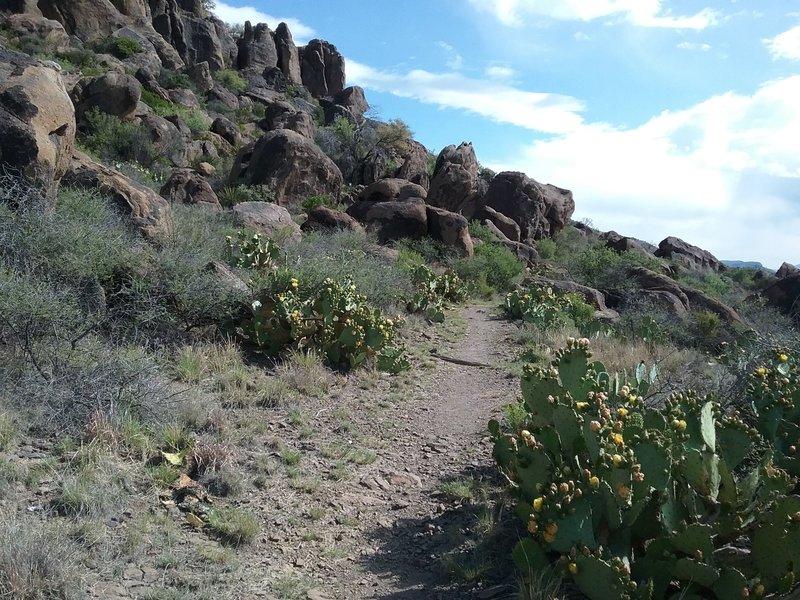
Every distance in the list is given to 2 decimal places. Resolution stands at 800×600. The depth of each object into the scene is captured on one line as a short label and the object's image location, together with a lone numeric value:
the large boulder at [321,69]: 57.69
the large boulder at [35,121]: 7.74
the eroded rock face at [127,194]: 9.08
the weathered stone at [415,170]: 30.22
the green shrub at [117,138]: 25.44
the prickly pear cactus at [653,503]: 2.90
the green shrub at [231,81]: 46.78
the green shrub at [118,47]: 38.97
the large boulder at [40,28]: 35.97
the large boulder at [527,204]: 29.08
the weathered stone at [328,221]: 18.23
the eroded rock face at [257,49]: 53.66
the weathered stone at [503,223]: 27.16
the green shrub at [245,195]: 21.25
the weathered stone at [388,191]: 23.86
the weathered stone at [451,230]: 20.91
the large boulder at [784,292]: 23.78
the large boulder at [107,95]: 27.00
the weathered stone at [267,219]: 14.73
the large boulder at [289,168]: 22.31
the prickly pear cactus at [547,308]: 12.72
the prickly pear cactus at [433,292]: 12.60
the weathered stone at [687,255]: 36.83
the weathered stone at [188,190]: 18.14
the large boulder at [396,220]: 21.02
